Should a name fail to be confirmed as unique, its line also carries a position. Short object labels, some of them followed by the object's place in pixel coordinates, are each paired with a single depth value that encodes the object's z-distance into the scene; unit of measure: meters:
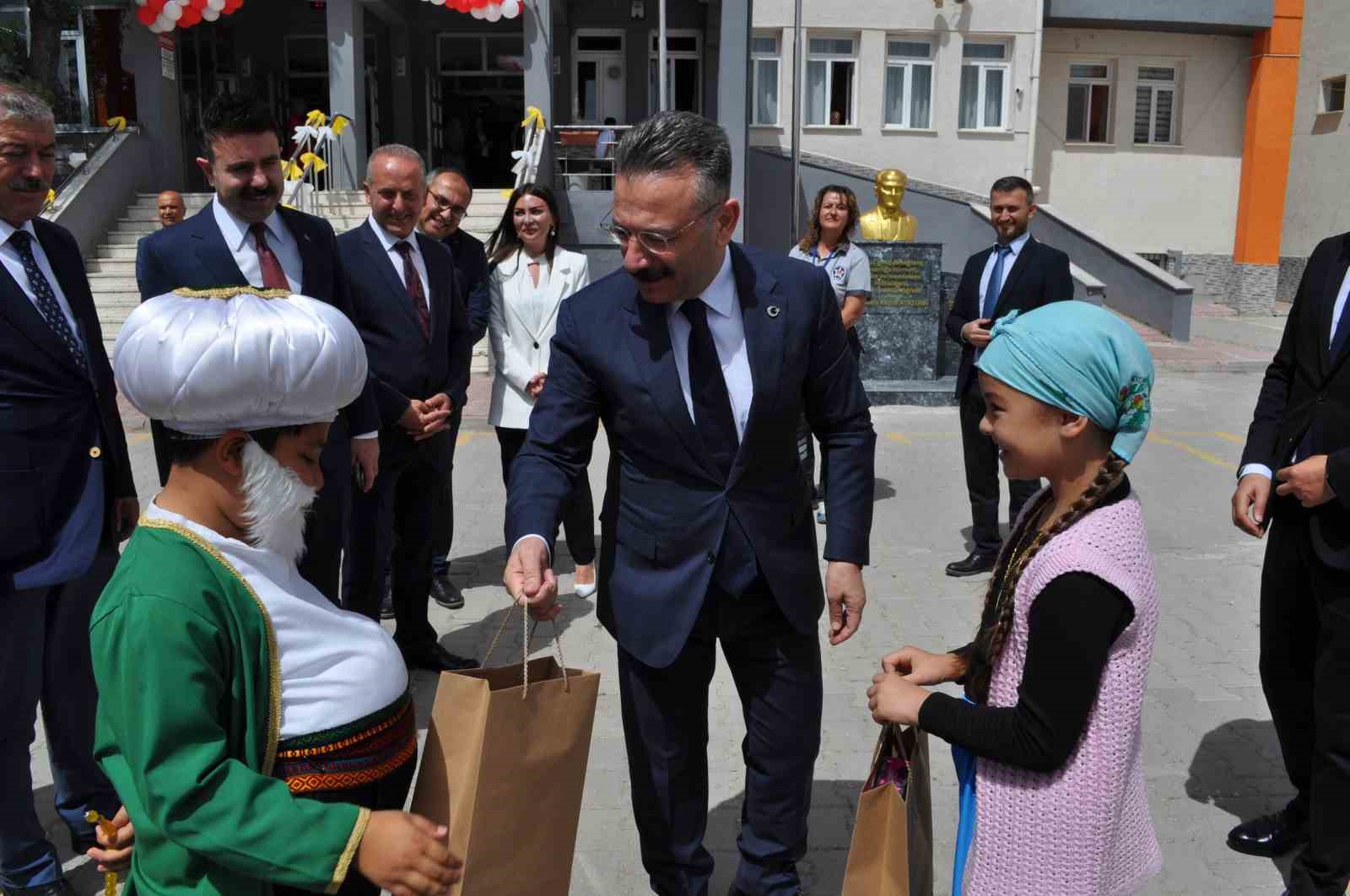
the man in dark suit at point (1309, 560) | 2.96
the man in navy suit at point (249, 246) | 3.53
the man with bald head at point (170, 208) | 9.01
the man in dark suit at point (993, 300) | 5.95
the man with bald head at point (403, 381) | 4.52
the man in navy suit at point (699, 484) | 2.48
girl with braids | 1.91
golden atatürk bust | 12.45
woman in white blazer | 5.70
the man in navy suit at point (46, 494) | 3.04
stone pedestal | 11.34
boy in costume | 1.58
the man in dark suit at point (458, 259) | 5.77
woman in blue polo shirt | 6.90
